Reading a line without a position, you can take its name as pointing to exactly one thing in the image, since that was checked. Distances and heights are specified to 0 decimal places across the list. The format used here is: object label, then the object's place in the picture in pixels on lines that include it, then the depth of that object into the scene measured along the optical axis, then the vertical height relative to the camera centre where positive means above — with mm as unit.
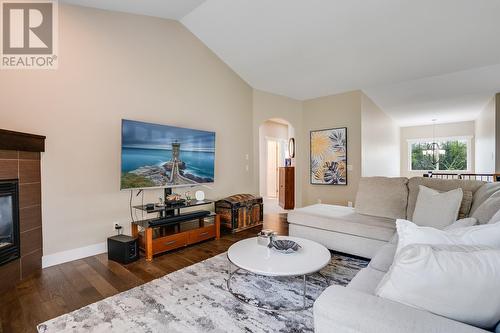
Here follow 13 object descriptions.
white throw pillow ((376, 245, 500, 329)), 852 -412
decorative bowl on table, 2161 -723
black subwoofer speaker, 2823 -960
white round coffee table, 1809 -761
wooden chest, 4188 -811
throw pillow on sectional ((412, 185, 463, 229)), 2396 -441
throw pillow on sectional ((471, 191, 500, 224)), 1809 -346
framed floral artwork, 5371 +170
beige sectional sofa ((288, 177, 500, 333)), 864 -553
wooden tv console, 3012 -898
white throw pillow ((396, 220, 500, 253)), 1085 -326
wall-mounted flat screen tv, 3174 +135
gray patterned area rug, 1726 -1104
